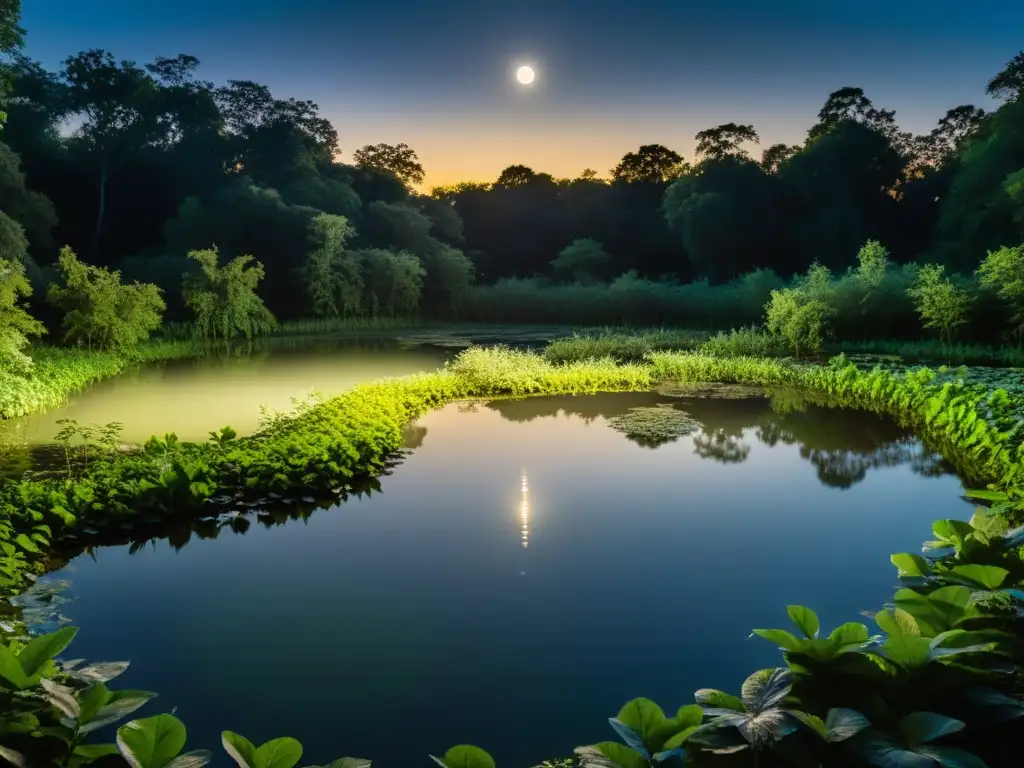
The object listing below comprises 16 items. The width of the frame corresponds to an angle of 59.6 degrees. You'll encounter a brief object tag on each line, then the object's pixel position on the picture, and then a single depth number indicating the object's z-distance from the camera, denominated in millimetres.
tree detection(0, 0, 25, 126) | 17116
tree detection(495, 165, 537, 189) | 50656
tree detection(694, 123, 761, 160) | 41500
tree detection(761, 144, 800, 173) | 42219
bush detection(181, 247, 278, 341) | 23812
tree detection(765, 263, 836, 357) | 18438
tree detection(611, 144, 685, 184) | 48781
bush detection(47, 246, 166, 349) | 18344
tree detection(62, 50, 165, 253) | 35531
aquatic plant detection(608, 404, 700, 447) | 10328
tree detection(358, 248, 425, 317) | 30828
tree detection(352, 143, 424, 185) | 46656
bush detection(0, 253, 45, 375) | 11484
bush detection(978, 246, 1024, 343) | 16969
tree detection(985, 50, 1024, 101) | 29906
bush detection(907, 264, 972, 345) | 18438
